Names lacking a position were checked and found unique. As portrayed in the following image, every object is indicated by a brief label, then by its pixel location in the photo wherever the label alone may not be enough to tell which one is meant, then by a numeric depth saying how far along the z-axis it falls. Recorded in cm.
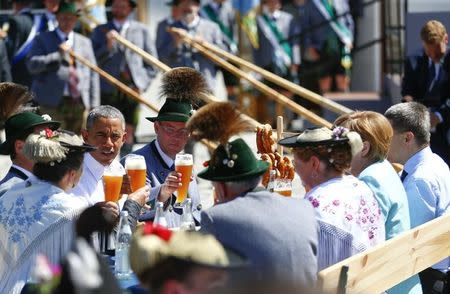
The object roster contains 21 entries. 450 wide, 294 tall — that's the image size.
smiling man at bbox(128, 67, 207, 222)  1323
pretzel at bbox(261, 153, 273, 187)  1262
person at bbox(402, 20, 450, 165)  1981
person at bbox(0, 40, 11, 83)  2228
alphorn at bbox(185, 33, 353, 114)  1872
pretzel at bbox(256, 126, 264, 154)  1280
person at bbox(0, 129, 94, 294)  1051
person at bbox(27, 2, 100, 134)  2262
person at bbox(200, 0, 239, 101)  2867
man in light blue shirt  1311
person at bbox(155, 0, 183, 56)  2469
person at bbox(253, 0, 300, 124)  2962
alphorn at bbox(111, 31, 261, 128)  1927
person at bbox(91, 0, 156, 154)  2391
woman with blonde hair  1184
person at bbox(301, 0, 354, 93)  3022
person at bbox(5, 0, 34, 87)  2319
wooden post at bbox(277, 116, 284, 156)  1332
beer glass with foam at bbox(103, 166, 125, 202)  1140
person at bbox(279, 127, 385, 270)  1058
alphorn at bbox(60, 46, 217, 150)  2181
